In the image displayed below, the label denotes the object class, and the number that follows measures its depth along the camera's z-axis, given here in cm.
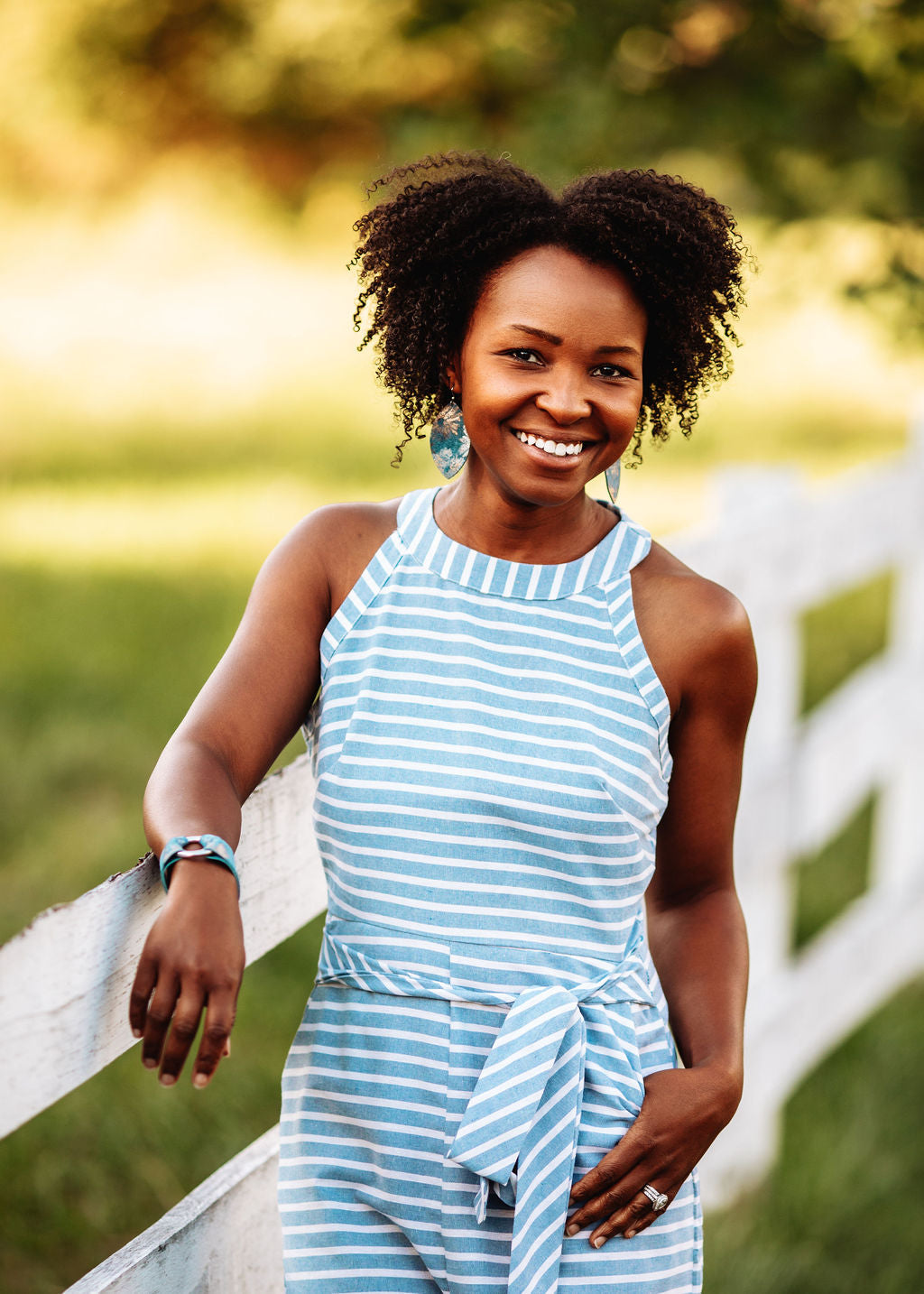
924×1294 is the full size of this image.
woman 235
